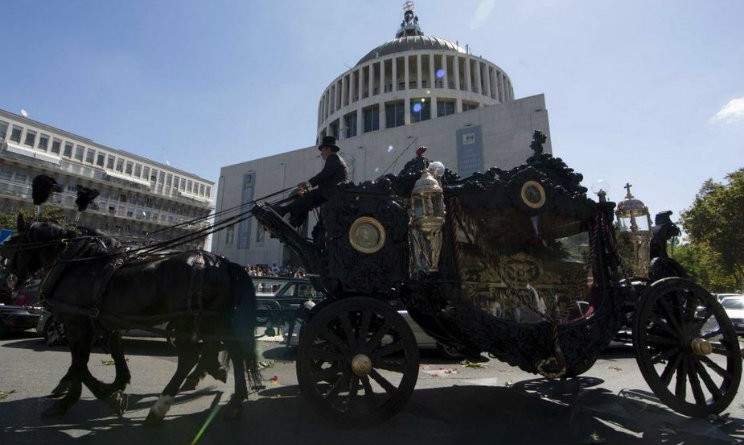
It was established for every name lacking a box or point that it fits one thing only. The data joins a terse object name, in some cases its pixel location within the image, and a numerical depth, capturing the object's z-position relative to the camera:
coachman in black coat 4.72
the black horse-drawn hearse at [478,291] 3.93
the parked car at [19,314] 9.41
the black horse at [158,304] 4.25
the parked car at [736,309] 11.85
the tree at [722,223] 21.17
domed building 31.72
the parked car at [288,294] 8.07
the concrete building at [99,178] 40.84
